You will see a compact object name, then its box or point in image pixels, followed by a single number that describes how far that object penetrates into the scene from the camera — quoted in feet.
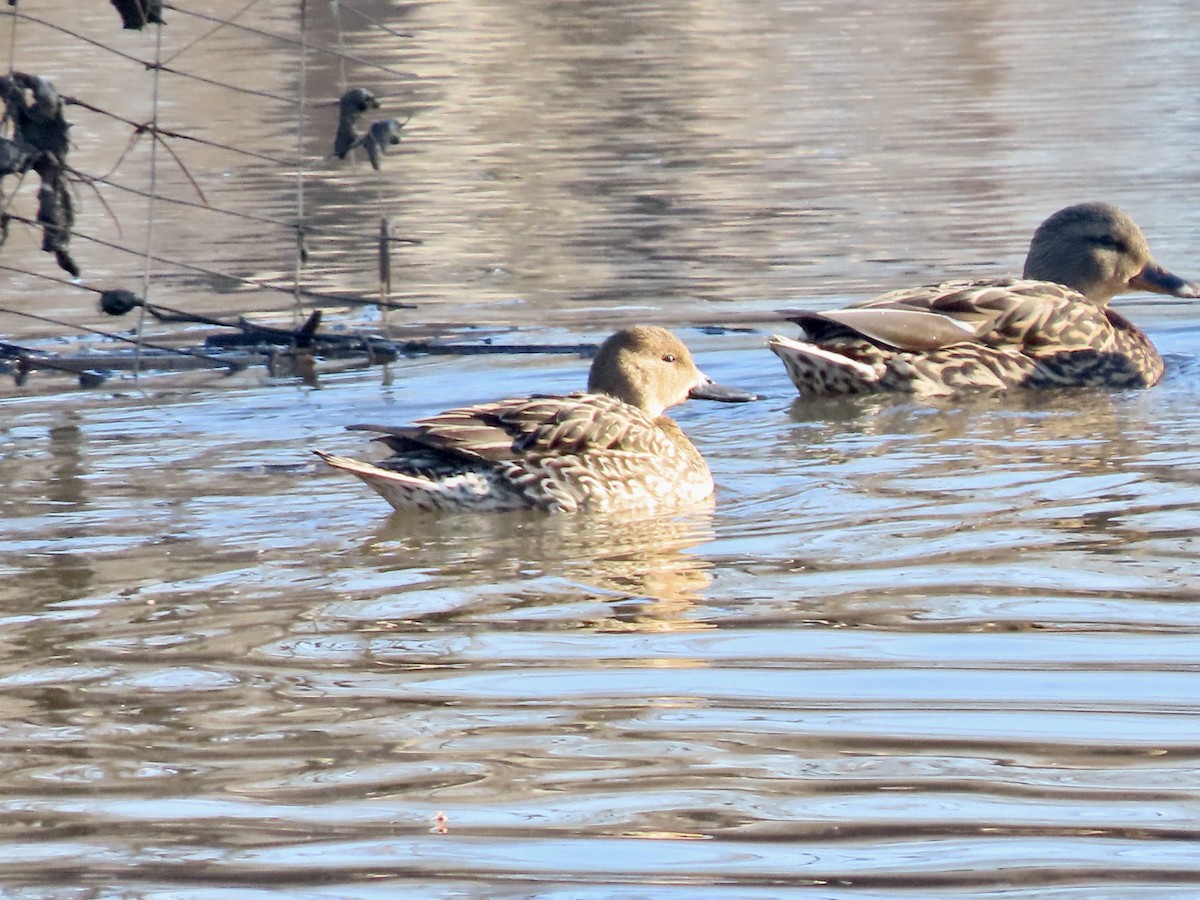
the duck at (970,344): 60.70
